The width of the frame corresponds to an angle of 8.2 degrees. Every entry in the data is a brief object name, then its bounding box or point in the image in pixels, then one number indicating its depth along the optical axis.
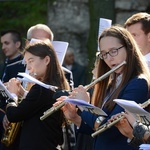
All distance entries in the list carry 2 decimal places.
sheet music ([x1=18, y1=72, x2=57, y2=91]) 8.20
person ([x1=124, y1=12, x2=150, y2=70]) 8.70
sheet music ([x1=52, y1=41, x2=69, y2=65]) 10.06
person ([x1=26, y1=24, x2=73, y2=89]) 10.97
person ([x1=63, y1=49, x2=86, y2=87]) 15.74
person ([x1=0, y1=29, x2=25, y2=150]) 10.44
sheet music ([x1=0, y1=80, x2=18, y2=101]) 8.86
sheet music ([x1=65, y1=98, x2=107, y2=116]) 7.16
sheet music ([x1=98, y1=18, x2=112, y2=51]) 9.84
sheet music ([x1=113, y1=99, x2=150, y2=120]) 6.64
